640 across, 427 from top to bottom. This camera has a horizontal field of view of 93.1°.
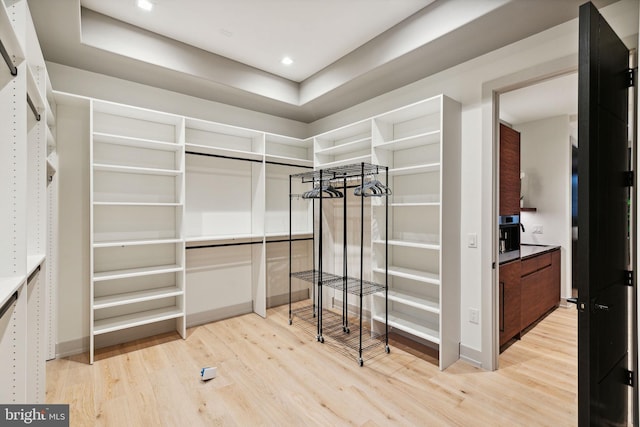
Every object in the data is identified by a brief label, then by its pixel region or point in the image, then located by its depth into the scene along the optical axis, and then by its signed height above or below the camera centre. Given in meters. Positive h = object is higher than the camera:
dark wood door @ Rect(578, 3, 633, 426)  1.30 -0.04
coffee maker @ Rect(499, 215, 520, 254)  3.12 -0.22
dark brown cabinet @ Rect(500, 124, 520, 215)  2.95 +0.43
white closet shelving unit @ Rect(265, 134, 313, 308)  4.03 -0.06
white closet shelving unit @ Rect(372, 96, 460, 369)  2.53 -0.07
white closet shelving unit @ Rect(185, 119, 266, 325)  3.45 -0.09
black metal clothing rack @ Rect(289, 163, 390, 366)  2.88 -0.76
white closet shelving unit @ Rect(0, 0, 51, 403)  1.24 +0.05
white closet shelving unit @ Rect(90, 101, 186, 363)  2.84 -0.04
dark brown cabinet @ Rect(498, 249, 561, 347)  2.87 -0.84
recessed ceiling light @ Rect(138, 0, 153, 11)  2.28 +1.60
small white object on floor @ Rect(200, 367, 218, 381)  2.38 -1.26
